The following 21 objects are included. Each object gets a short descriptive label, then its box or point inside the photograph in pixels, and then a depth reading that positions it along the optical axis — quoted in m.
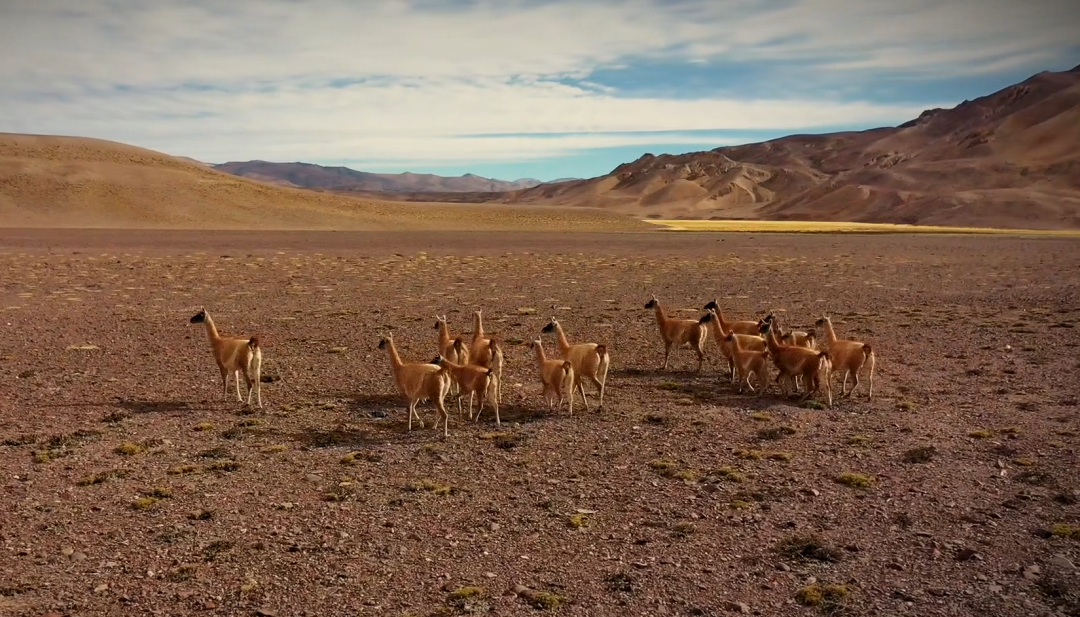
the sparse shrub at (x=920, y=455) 9.98
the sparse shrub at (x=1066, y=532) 7.71
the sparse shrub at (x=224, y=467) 9.69
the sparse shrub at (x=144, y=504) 8.47
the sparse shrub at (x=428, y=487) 9.04
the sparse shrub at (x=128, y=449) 10.26
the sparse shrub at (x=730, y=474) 9.45
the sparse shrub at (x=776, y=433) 11.03
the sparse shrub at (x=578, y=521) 8.14
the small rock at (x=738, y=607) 6.54
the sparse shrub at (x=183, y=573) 6.96
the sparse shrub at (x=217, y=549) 7.38
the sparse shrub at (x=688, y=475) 9.46
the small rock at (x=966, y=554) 7.34
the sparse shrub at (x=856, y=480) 9.20
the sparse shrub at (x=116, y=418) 11.73
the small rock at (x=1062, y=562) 7.14
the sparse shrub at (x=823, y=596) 6.61
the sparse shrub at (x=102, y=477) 9.16
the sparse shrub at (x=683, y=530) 7.93
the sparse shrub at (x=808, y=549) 7.40
